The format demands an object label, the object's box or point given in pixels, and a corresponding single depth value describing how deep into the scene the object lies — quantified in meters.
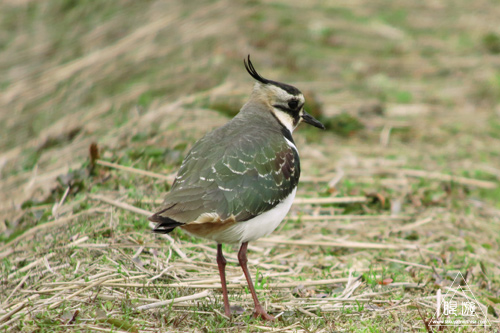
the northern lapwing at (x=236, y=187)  9.45
